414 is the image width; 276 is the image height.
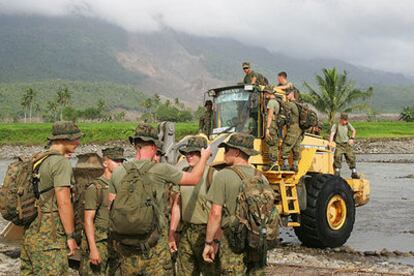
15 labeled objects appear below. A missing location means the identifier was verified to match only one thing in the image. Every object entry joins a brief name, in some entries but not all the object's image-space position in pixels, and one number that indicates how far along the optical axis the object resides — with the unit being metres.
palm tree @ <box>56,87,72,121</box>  109.75
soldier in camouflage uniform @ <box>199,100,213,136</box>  9.76
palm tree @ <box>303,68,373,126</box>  45.81
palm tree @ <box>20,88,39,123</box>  118.09
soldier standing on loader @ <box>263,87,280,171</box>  8.75
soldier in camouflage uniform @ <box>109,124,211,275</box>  4.24
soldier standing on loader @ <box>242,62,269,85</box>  9.34
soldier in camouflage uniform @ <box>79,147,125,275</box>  4.97
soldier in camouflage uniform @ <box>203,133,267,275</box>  4.55
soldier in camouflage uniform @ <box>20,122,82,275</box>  4.47
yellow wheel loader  8.82
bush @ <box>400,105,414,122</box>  82.25
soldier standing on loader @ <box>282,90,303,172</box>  9.00
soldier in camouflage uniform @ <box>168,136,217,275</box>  5.21
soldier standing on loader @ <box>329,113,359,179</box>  12.02
